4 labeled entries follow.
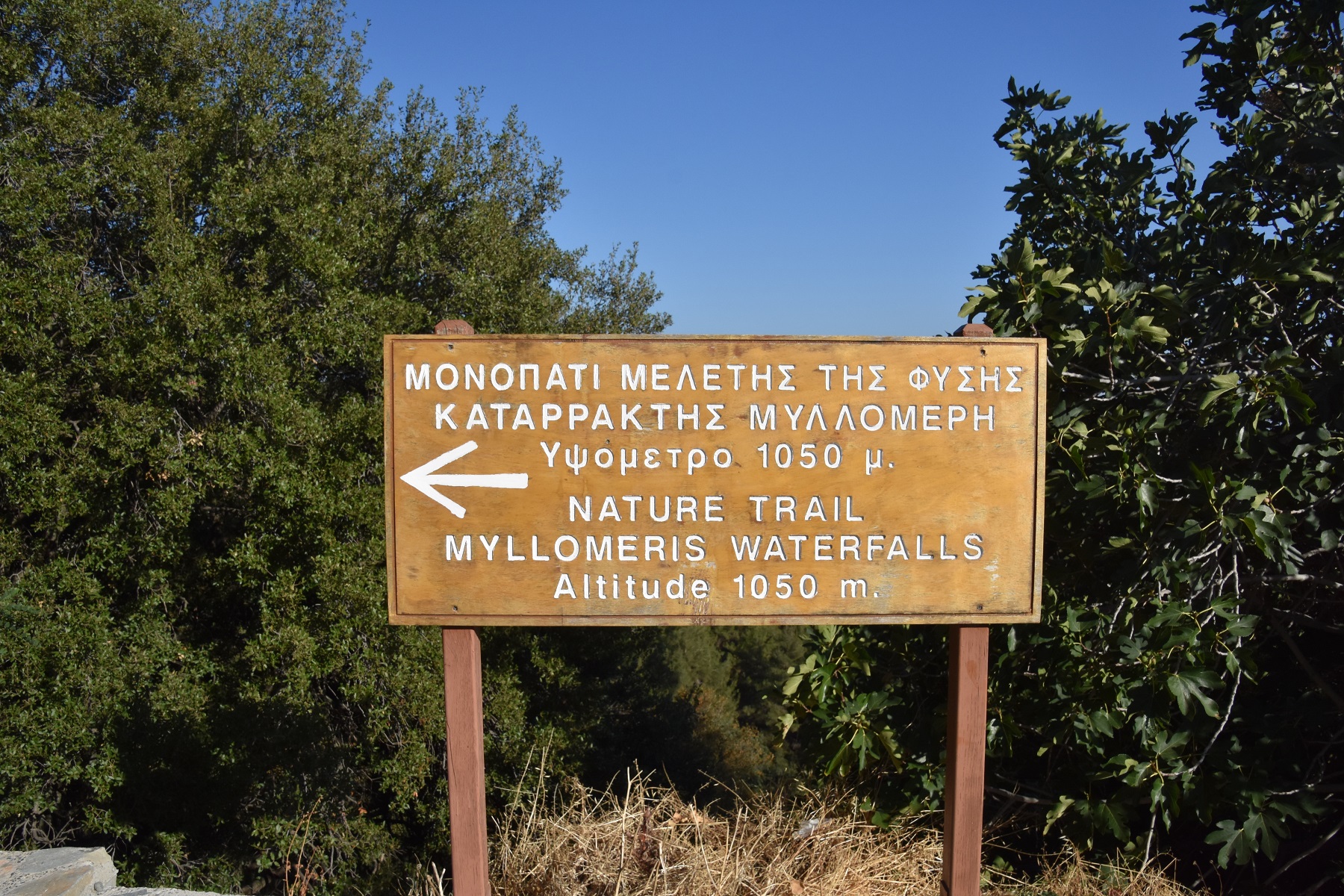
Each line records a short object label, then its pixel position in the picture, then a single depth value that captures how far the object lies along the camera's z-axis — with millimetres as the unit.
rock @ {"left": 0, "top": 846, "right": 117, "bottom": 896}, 2676
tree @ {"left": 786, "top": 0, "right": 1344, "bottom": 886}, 3219
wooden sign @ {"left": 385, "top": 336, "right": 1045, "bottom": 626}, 2637
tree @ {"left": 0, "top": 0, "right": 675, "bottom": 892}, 7652
